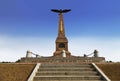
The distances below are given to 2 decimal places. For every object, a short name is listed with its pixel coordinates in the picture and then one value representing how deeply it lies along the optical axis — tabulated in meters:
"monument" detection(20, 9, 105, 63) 10.78
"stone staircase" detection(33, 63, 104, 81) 5.92
